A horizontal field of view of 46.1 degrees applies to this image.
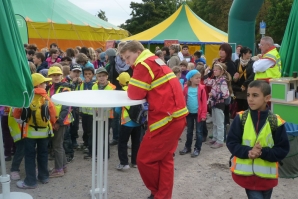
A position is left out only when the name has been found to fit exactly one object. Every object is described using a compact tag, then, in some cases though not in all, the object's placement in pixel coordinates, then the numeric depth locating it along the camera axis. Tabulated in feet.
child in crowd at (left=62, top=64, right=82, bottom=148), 20.52
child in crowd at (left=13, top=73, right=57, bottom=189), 14.33
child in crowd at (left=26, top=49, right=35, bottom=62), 27.61
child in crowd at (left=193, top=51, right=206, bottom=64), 33.40
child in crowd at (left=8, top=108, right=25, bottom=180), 15.97
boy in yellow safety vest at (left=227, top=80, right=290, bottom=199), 9.51
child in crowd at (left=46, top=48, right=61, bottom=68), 27.81
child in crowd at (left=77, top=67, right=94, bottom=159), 19.31
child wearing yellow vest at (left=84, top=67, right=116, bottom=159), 18.04
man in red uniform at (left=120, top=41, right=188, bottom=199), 12.05
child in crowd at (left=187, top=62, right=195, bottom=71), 25.91
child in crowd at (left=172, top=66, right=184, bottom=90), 21.84
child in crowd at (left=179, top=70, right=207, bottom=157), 20.01
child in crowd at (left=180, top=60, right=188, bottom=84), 24.68
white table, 10.35
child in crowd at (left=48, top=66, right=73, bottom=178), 16.03
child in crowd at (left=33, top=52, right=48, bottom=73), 24.83
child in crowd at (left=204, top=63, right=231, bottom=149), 21.57
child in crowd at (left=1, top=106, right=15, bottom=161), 18.60
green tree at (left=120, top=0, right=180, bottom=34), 167.73
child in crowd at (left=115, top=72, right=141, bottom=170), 16.75
